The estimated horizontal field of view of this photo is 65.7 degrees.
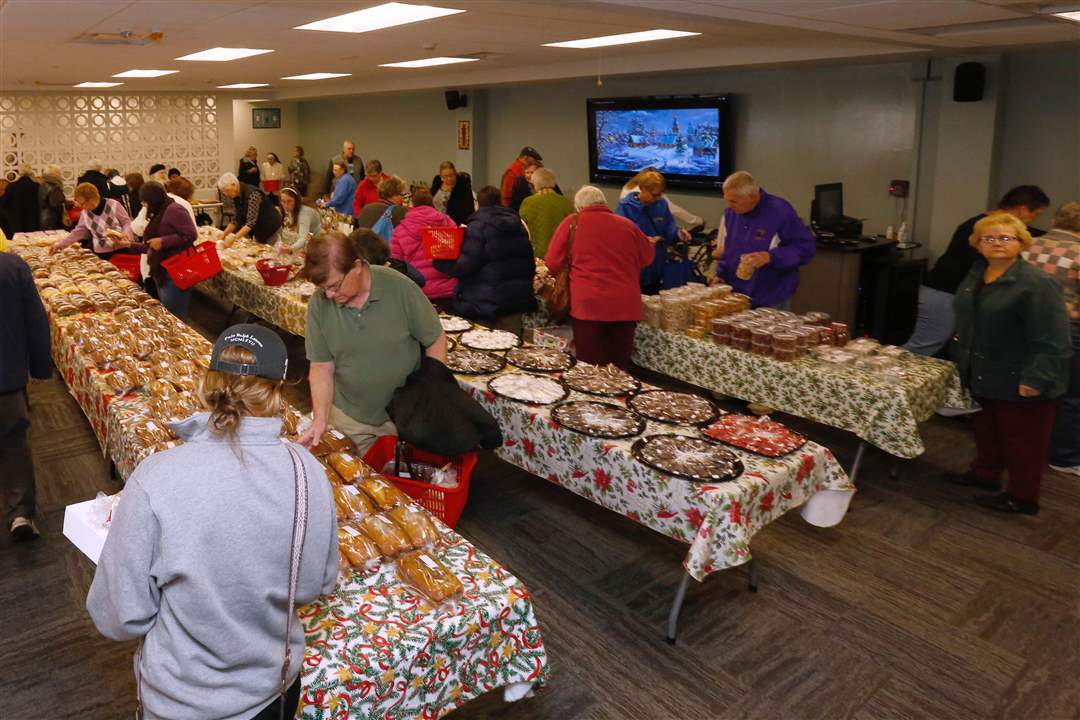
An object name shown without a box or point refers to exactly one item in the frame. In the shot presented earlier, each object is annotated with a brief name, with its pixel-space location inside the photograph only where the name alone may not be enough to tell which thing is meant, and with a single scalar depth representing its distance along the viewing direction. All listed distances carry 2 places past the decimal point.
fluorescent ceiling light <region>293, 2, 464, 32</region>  4.51
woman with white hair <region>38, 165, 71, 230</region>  9.11
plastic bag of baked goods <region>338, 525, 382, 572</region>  2.28
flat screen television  8.71
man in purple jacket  4.90
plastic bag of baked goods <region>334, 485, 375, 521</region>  2.53
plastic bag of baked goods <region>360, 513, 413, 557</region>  2.35
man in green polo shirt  2.94
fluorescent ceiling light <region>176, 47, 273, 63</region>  6.98
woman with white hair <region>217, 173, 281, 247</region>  7.34
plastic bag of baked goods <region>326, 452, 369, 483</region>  2.75
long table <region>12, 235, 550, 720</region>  1.93
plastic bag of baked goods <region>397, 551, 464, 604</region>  2.16
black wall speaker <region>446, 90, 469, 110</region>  12.12
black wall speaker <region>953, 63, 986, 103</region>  6.48
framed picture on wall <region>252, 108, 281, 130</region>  17.27
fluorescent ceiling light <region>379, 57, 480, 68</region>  8.02
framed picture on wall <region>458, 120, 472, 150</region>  12.23
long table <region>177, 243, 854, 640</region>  2.79
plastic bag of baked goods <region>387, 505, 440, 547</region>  2.40
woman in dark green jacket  3.64
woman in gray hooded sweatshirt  1.49
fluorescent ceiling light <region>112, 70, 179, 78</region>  9.41
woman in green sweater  6.52
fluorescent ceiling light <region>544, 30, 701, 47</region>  5.97
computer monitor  7.29
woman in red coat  4.61
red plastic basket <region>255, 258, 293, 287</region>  5.85
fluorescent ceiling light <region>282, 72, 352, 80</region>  10.00
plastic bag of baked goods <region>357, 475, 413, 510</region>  2.61
